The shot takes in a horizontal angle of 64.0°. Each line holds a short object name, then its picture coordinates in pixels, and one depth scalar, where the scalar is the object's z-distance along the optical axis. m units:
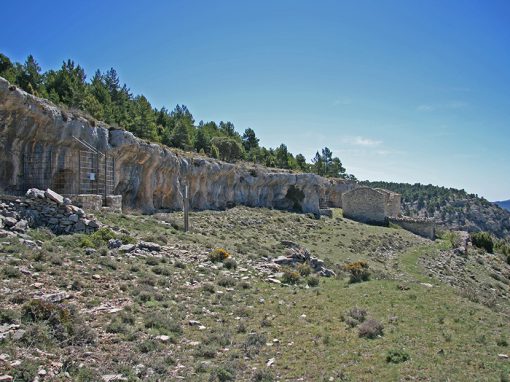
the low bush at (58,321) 9.06
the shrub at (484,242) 55.22
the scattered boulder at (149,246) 18.16
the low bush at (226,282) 16.25
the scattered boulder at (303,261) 21.00
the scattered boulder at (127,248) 17.16
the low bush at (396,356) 9.41
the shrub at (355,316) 12.23
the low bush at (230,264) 18.91
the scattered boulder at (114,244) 17.15
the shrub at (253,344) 10.12
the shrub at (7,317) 9.02
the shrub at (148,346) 9.45
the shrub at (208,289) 14.99
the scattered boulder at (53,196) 18.05
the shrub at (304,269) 19.63
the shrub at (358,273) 18.98
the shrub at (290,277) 18.12
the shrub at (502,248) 54.56
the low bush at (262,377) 8.65
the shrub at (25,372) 7.19
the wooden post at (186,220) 27.27
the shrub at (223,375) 8.57
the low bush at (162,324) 10.82
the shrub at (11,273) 11.57
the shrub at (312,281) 18.03
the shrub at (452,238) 48.90
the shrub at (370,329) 11.19
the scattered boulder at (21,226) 15.78
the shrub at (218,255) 19.48
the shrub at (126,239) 18.27
